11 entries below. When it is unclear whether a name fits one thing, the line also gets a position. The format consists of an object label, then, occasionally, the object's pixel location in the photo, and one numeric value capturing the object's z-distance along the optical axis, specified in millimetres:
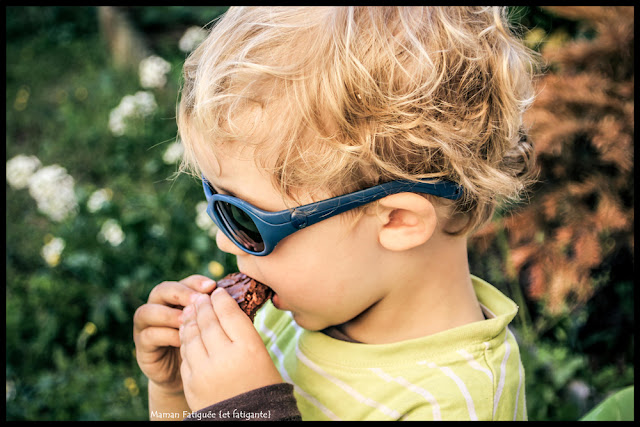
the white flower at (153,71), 4336
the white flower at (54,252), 3004
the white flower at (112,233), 2969
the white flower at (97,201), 3127
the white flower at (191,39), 4262
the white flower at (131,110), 4020
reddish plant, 2660
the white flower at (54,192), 3244
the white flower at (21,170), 3457
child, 1262
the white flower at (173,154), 3326
